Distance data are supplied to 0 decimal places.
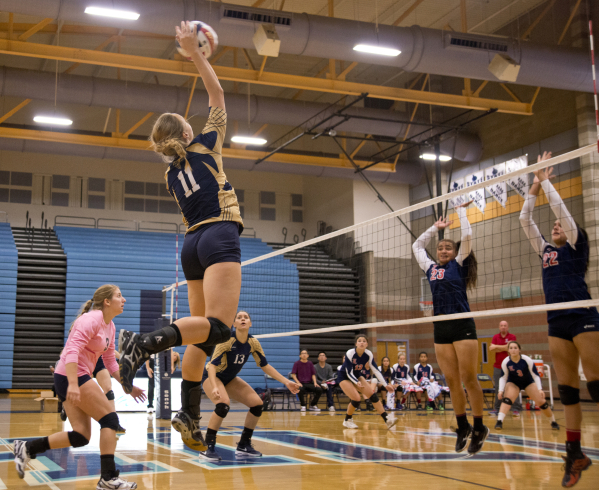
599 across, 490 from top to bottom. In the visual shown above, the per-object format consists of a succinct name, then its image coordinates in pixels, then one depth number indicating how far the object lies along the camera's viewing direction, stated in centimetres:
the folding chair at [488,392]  1495
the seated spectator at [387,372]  1555
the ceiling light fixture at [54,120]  1603
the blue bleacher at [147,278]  1866
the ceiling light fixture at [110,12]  1080
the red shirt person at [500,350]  1127
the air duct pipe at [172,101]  1544
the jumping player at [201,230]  325
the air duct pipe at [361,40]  1125
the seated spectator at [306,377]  1493
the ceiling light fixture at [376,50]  1235
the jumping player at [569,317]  422
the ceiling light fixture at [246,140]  1753
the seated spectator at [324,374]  1536
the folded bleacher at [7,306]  1748
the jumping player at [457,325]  560
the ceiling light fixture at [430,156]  1899
